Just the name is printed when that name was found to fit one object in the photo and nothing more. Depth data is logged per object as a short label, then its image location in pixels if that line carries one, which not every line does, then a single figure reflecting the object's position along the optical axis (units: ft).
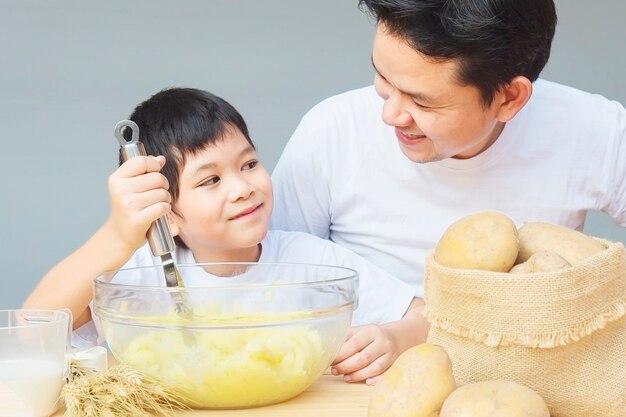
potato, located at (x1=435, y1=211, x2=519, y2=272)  2.88
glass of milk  3.13
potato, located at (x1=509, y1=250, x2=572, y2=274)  2.85
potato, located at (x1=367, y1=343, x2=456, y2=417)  2.73
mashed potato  3.26
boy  4.49
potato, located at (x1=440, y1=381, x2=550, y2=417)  2.58
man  4.91
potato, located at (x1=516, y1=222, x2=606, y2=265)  2.98
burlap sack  2.85
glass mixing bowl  3.26
